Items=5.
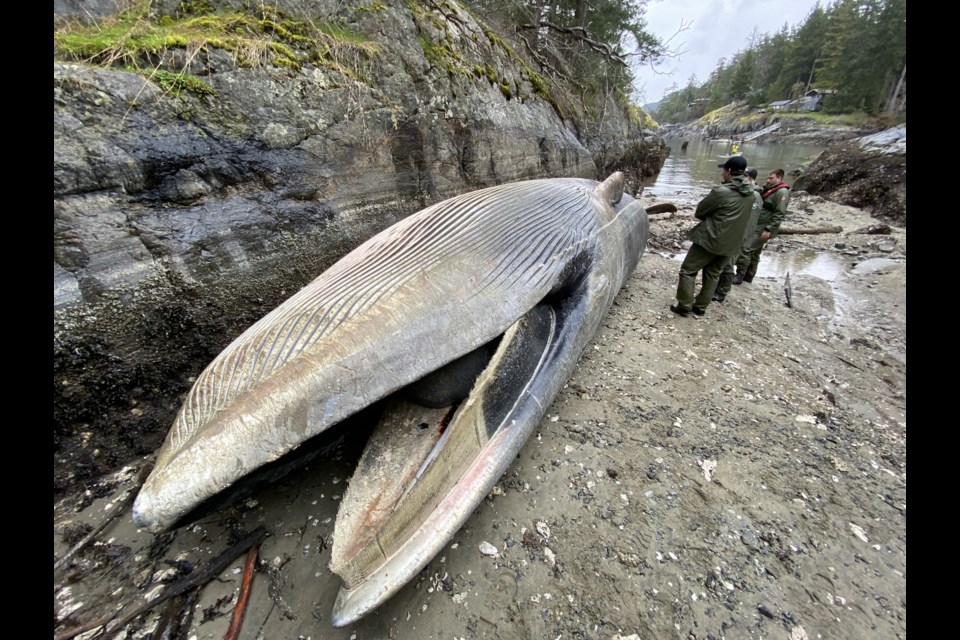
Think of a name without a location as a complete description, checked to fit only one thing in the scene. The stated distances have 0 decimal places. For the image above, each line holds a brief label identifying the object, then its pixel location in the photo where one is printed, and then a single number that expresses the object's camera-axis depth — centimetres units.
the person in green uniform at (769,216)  514
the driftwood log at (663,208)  783
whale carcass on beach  139
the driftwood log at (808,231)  784
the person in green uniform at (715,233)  380
